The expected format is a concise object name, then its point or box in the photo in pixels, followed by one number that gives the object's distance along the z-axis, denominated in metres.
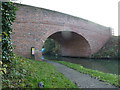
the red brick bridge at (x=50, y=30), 8.12
